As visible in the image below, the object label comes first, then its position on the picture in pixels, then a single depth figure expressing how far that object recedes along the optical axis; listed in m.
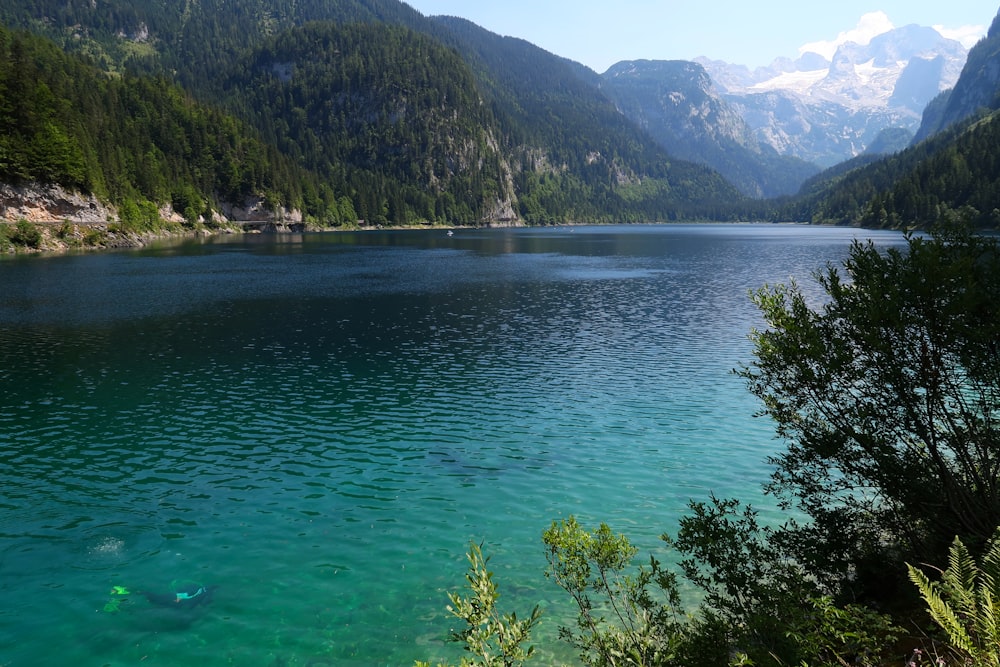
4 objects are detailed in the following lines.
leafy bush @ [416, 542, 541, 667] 8.41
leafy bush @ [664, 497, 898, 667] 9.68
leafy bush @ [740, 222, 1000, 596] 13.43
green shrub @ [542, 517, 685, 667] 10.27
